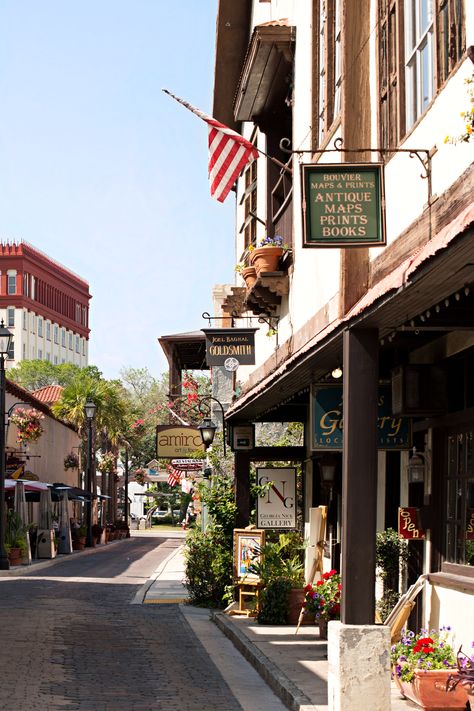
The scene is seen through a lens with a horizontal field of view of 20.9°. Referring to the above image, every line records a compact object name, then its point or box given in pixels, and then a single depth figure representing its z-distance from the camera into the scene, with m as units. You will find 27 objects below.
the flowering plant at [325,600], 15.11
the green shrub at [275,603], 17.75
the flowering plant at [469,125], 6.95
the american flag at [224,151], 13.93
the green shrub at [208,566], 21.89
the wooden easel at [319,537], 16.91
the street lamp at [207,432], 25.47
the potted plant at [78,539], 54.72
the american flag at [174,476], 43.97
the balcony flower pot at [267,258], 17.94
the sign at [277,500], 20.38
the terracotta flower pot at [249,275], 19.16
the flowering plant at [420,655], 10.66
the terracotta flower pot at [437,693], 10.21
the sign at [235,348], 21.53
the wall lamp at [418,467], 12.98
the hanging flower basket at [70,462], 65.31
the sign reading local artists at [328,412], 13.51
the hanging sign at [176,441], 32.66
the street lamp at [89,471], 49.06
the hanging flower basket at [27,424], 46.12
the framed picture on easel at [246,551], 19.69
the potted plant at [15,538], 39.25
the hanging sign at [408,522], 12.95
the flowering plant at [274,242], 17.99
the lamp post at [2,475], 35.56
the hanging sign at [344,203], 9.35
